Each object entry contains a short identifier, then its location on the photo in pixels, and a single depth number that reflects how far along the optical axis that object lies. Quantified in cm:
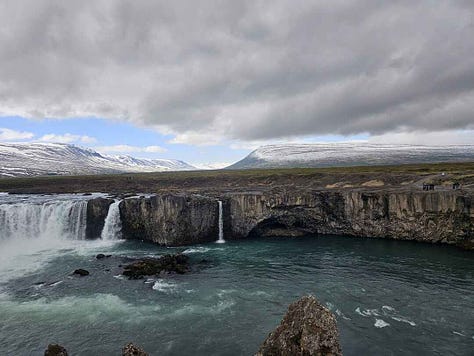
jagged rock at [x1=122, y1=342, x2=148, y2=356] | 2268
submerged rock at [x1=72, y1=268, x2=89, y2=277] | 4741
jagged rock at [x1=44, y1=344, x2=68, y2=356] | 2634
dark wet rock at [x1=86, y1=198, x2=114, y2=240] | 7069
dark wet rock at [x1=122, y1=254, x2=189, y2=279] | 4744
